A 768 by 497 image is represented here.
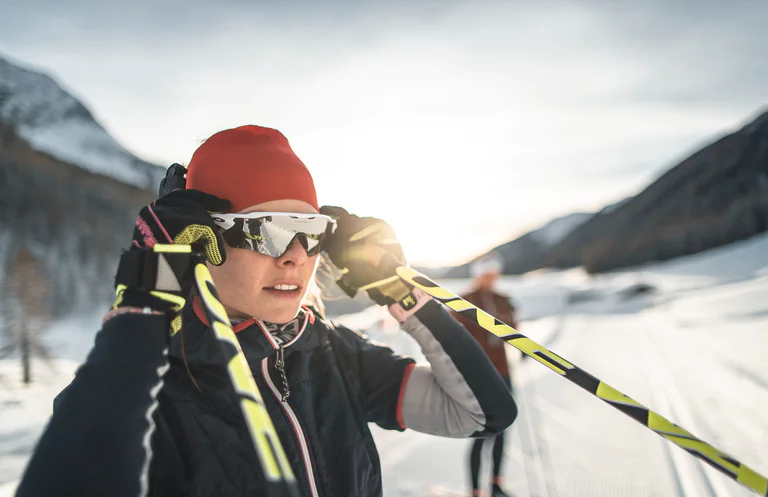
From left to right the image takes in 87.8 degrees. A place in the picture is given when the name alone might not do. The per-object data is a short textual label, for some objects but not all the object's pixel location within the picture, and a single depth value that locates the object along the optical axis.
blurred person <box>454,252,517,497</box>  3.59
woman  0.88
